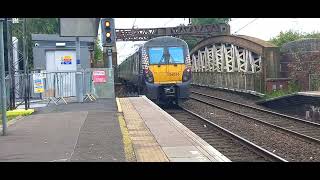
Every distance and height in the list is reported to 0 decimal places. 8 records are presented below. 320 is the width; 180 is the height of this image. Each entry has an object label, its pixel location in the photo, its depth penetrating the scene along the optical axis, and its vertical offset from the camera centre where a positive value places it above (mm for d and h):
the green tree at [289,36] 43866 +2816
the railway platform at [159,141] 10030 -1498
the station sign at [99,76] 27266 -93
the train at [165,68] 25280 +216
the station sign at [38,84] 23344 -374
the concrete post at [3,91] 13766 -383
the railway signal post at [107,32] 23511 +1792
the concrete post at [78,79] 24656 -204
